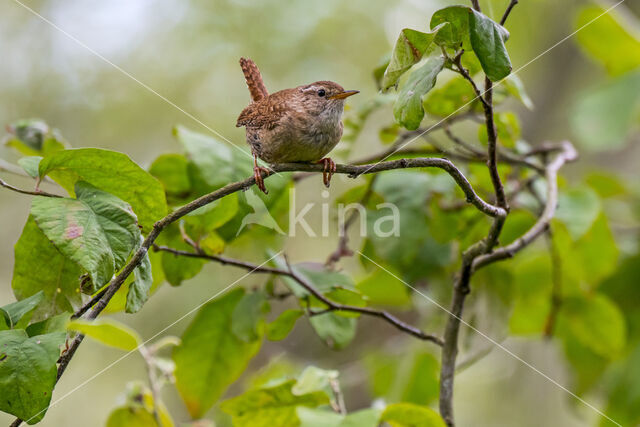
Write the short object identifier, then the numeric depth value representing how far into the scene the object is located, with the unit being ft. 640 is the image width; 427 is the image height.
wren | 15.93
